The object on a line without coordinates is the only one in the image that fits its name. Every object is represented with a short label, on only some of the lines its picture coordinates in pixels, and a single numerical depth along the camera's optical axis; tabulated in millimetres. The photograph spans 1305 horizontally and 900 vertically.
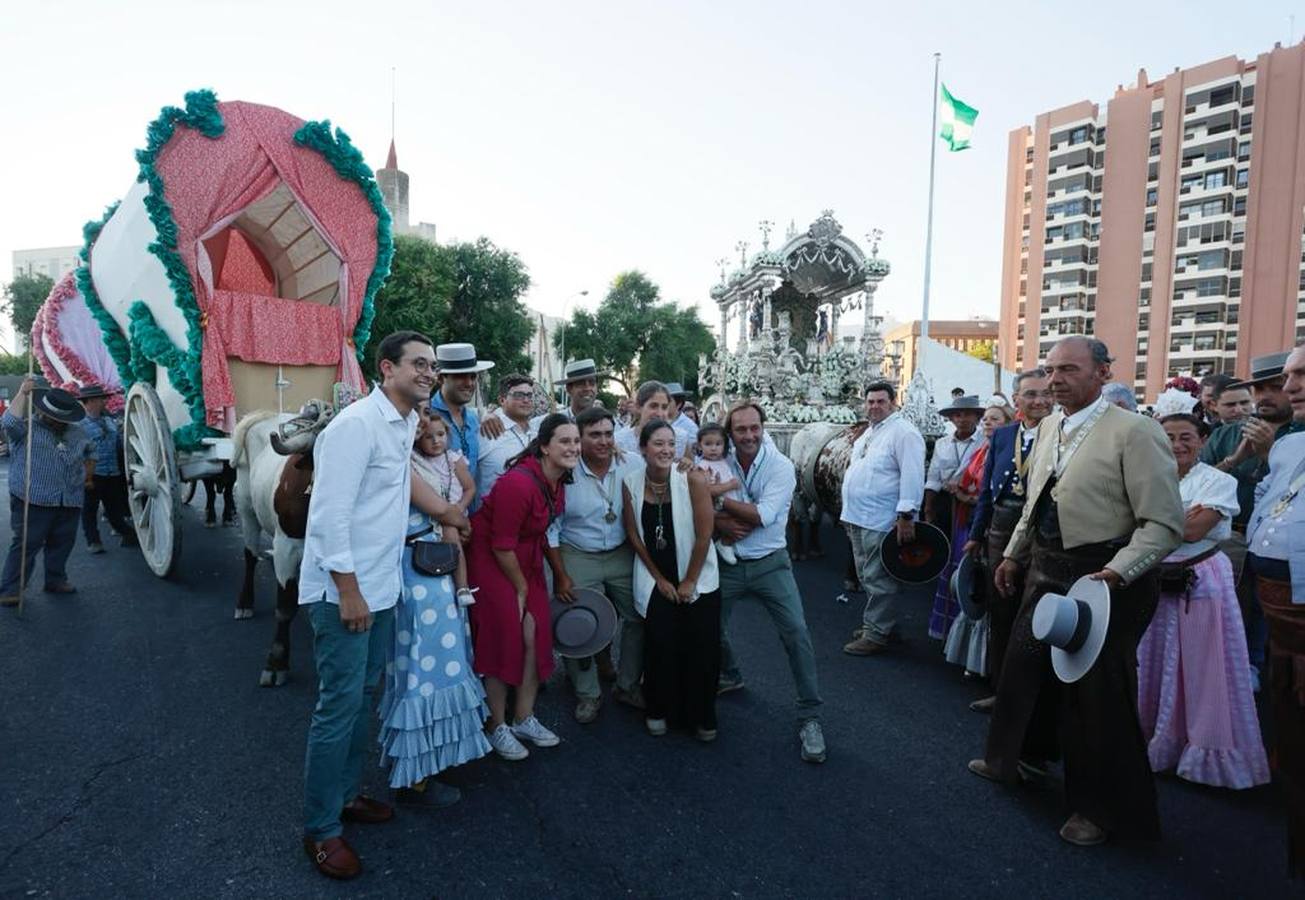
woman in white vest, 3535
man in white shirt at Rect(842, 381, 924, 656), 4809
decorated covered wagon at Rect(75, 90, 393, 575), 5645
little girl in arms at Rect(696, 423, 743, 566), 3787
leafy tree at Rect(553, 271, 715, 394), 36188
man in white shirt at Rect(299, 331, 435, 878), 2393
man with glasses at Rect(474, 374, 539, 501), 4023
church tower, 45188
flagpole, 20078
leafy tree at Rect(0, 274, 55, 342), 37594
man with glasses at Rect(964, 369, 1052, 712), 3617
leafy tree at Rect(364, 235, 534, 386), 24891
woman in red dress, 3277
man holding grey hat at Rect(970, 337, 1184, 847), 2635
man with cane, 5680
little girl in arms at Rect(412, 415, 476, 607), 3062
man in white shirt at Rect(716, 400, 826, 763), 3574
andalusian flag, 19812
